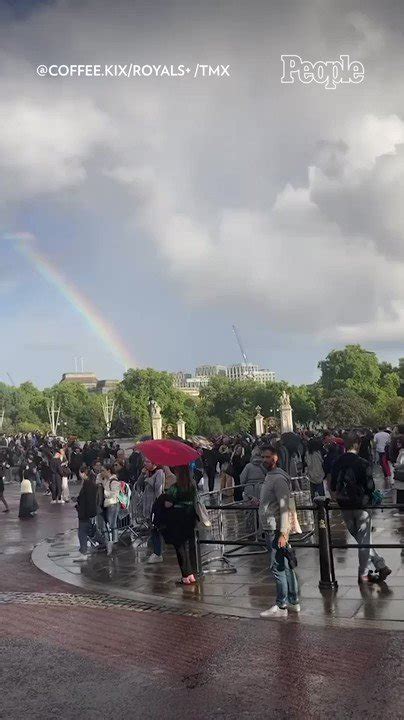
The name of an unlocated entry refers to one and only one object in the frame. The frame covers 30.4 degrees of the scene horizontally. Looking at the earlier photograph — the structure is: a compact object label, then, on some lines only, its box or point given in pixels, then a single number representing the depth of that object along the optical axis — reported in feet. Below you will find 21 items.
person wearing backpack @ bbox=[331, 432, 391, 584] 30.58
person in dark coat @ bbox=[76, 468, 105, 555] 41.81
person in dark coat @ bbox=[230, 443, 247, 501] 61.62
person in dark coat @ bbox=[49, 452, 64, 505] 76.89
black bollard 29.89
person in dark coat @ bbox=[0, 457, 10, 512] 67.74
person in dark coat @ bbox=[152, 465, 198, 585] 33.71
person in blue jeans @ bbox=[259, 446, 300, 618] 27.02
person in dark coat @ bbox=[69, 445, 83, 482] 88.02
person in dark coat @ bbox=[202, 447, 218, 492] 77.97
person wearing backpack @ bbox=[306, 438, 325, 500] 53.16
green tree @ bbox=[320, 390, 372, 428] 279.49
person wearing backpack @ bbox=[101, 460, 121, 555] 43.16
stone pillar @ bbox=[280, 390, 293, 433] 230.01
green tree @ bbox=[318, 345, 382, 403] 369.91
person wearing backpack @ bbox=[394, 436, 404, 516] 48.01
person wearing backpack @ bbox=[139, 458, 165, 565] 43.55
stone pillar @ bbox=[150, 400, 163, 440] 219.63
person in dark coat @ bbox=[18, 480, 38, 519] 63.05
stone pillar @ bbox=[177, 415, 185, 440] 246.64
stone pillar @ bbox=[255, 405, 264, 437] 234.99
